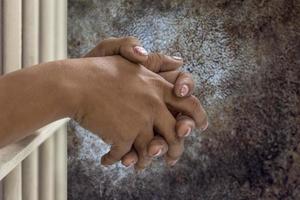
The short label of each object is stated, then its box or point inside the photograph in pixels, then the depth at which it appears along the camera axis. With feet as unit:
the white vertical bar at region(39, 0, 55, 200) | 2.65
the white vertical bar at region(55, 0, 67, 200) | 3.08
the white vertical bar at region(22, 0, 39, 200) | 2.34
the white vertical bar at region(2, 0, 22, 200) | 2.14
